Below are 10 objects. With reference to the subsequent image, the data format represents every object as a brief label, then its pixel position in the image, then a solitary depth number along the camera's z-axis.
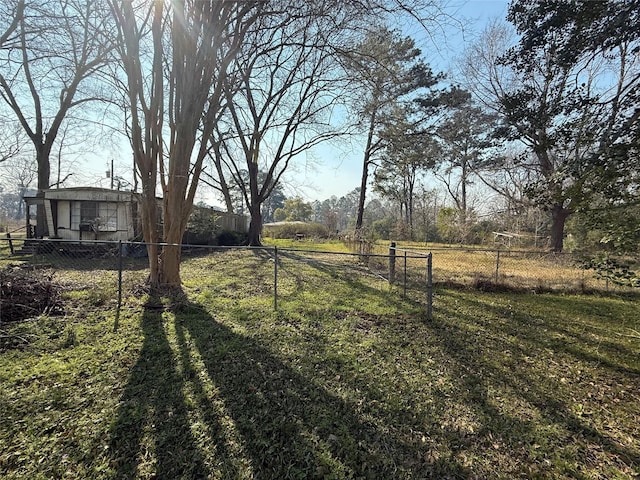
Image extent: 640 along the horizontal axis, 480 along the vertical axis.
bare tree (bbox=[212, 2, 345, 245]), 5.02
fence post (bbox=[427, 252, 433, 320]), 4.34
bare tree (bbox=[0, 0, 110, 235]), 5.47
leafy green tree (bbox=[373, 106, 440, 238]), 10.48
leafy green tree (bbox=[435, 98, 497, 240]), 14.04
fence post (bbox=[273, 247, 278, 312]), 4.65
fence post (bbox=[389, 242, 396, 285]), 7.14
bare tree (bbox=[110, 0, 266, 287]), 4.70
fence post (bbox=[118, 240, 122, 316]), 4.51
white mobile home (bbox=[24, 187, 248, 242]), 10.78
